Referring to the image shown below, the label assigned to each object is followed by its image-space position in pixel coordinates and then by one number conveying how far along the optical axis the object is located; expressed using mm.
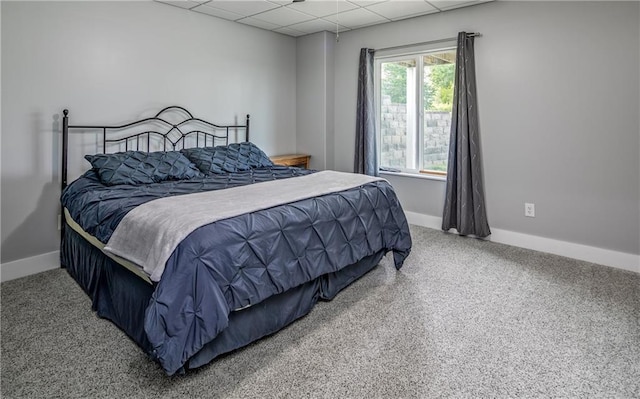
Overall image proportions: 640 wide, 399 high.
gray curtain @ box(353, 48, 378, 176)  4617
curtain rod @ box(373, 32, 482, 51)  3777
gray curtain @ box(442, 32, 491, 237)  3820
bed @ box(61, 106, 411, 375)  1743
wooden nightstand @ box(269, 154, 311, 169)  4733
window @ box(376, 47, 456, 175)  4250
